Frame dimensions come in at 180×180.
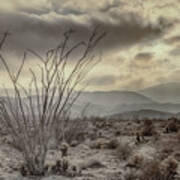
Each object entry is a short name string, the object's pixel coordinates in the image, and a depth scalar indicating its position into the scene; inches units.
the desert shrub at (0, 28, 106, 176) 251.3
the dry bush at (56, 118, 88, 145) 486.7
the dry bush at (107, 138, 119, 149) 416.7
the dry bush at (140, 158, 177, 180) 236.3
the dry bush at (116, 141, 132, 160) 345.9
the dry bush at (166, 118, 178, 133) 583.7
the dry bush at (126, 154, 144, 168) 293.3
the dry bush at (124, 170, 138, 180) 244.7
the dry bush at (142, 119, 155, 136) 526.0
